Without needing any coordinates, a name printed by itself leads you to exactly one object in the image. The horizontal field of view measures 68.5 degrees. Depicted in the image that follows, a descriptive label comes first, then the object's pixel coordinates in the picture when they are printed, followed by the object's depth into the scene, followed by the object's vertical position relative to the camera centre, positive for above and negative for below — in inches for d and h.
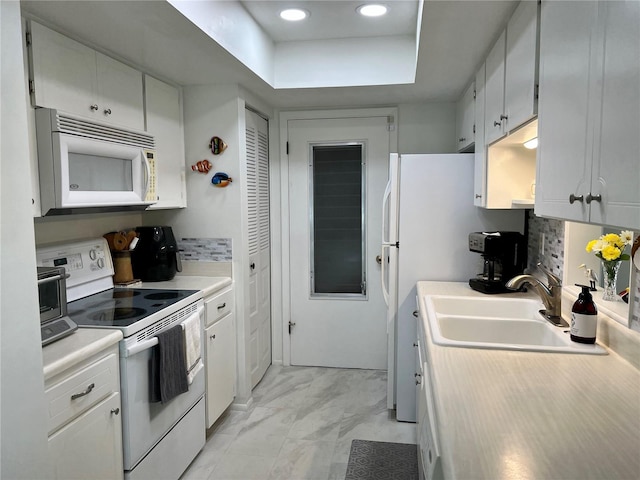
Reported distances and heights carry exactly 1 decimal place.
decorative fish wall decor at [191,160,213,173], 118.8 +10.4
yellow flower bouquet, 64.8 -6.9
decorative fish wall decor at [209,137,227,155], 117.6 +15.5
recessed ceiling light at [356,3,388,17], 100.8 +42.9
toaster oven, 69.1 -14.7
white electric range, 76.6 -22.2
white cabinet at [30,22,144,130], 73.0 +22.3
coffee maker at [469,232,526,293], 99.7 -11.3
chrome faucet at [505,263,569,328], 76.3 -14.2
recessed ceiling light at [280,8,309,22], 102.4 +42.8
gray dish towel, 81.8 -28.5
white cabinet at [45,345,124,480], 61.3 -29.7
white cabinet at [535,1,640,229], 34.7 +8.2
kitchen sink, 65.1 -19.9
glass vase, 68.5 -11.0
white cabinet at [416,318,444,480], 45.8 -26.3
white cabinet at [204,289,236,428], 105.8 -34.7
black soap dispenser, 62.8 -15.2
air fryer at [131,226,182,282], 111.8 -11.3
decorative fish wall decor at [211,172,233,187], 118.0 +7.0
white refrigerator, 113.2 -6.0
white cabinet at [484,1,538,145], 62.1 +20.1
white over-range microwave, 73.4 +7.6
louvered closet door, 130.1 -11.4
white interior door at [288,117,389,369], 146.3 -17.0
